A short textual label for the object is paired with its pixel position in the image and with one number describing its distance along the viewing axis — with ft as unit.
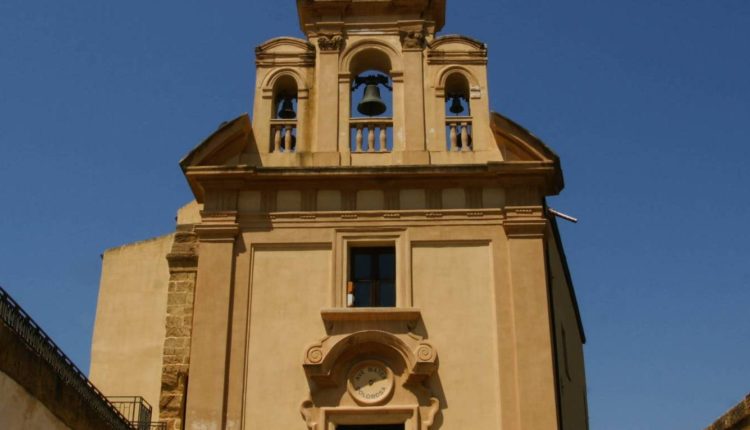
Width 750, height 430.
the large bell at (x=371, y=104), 71.46
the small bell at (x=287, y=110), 72.90
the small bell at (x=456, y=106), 72.33
